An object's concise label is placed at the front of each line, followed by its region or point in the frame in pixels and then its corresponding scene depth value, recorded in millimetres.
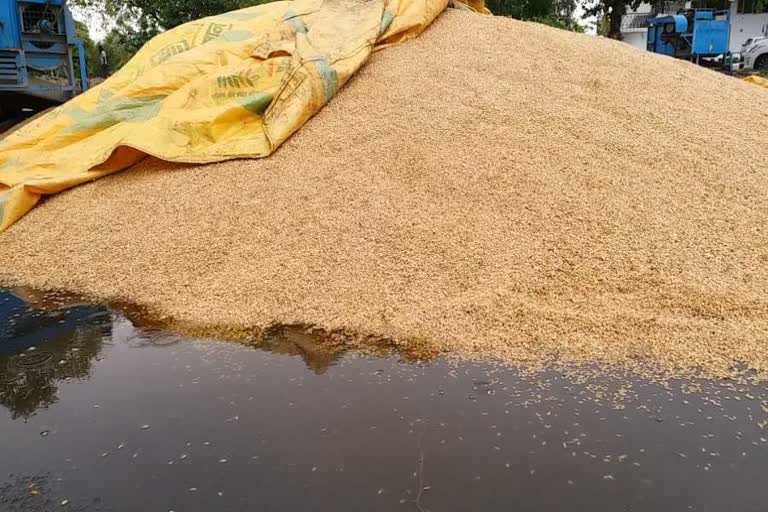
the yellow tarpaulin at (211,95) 4066
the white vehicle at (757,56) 14219
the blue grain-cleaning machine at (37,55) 6668
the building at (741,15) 20906
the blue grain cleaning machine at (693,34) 14953
